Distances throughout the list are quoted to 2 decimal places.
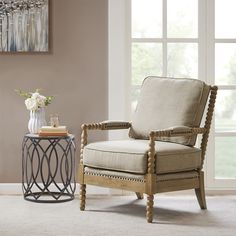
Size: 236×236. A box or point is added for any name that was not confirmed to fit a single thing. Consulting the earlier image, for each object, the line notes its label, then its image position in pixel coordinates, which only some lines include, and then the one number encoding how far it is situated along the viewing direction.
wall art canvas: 6.70
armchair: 5.39
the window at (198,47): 6.84
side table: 6.55
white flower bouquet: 6.37
